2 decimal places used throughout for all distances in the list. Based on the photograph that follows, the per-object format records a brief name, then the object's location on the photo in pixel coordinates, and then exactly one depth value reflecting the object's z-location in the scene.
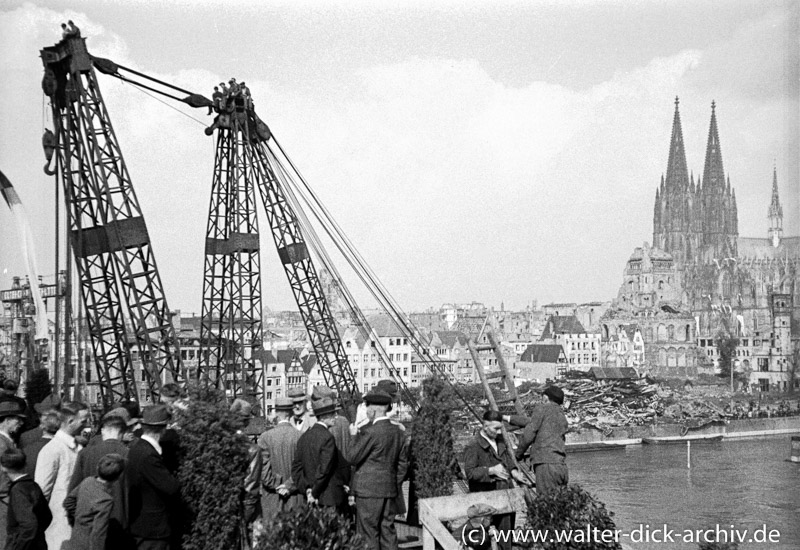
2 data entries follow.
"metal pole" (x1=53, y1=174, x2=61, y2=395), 16.41
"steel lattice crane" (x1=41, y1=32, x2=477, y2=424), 18.41
